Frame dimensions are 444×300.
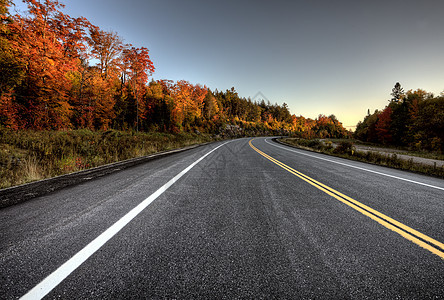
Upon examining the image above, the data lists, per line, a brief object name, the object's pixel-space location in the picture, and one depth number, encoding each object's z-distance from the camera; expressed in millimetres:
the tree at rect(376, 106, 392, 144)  41062
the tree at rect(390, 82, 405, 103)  57406
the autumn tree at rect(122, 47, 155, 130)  24328
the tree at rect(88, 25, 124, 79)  21342
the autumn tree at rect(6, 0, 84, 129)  11438
